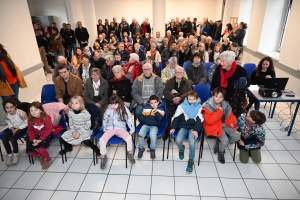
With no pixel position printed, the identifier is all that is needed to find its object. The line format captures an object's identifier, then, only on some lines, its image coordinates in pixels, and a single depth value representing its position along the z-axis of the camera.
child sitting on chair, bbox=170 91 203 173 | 2.79
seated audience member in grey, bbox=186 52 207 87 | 4.09
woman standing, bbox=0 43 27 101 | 3.65
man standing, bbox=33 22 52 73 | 6.95
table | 3.19
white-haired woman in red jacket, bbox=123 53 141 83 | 4.27
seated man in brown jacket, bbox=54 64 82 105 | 3.52
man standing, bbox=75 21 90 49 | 8.14
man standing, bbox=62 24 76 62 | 7.75
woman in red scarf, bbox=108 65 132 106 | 3.65
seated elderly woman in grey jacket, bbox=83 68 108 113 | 3.51
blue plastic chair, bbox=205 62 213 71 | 4.50
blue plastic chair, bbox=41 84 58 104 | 3.59
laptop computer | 3.26
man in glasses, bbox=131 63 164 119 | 3.46
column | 7.58
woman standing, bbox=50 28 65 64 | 7.18
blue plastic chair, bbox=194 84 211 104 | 3.44
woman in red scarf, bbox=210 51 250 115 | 3.02
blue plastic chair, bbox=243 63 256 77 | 4.64
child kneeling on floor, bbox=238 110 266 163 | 2.87
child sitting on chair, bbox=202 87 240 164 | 2.79
